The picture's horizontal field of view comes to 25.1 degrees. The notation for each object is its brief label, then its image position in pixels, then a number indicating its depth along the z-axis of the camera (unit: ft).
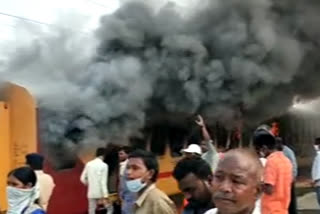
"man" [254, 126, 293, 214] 20.58
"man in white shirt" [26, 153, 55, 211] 21.58
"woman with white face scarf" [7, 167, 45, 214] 13.64
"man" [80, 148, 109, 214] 30.45
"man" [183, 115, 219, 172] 21.15
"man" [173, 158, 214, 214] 12.24
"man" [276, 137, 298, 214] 22.85
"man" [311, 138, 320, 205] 31.19
